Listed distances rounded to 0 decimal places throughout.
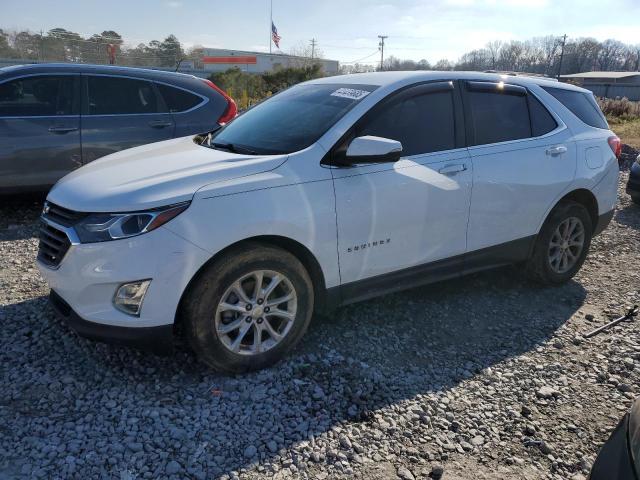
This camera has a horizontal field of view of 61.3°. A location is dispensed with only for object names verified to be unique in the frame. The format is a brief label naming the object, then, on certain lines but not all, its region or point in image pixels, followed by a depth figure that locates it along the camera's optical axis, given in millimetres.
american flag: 47781
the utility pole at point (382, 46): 84288
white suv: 2926
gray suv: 5859
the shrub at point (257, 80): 21469
